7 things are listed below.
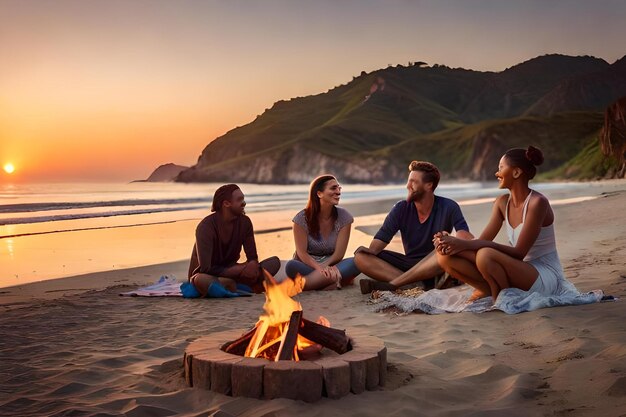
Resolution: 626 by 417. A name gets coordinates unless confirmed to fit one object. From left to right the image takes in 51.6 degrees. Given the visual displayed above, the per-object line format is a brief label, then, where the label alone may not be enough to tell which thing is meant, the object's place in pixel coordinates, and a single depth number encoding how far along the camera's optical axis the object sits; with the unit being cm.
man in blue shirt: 881
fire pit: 439
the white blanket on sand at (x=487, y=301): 688
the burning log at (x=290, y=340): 464
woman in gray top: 991
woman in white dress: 678
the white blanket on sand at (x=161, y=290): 945
